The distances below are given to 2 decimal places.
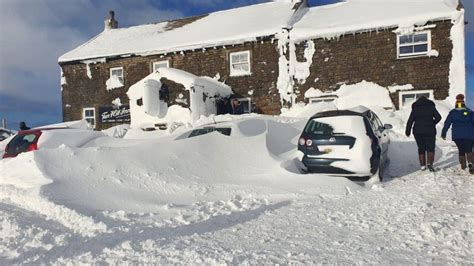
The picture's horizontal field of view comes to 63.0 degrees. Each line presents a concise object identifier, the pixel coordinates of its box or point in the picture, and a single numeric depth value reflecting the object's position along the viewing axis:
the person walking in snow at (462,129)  8.33
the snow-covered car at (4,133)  17.61
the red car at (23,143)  10.34
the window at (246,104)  19.29
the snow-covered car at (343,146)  7.54
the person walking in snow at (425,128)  8.60
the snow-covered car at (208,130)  10.02
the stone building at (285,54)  15.97
